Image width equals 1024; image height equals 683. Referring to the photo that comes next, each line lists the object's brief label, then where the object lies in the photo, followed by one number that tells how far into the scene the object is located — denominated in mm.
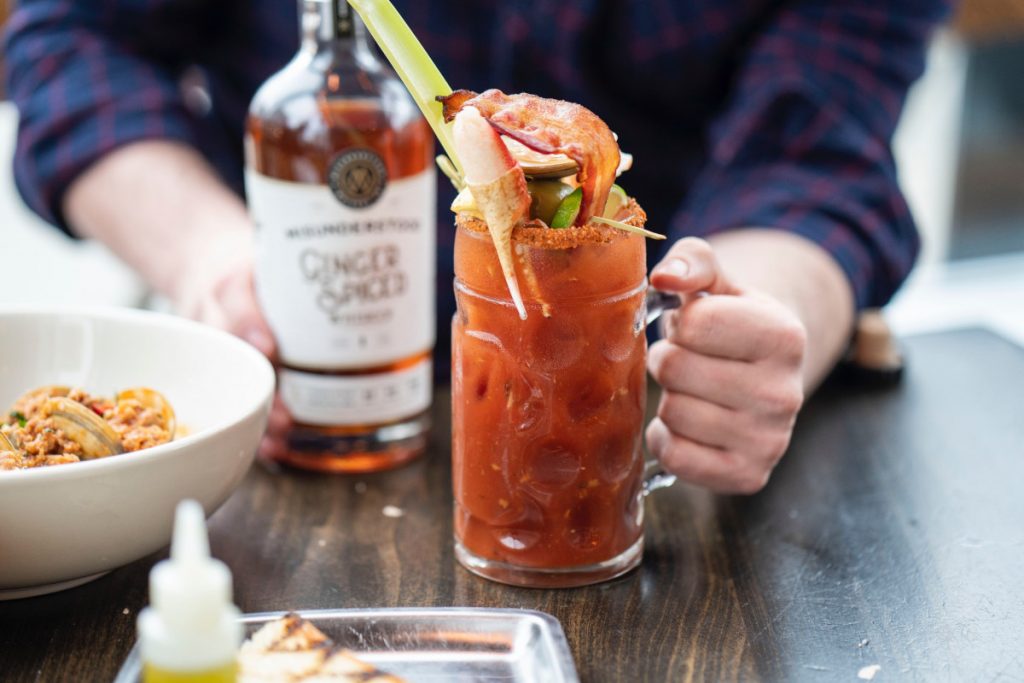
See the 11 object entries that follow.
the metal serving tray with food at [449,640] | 690
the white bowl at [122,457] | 735
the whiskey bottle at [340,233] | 988
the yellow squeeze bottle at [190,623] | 484
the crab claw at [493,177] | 686
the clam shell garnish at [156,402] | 897
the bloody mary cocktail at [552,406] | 762
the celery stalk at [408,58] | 771
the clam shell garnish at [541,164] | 721
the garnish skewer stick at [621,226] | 736
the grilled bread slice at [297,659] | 641
